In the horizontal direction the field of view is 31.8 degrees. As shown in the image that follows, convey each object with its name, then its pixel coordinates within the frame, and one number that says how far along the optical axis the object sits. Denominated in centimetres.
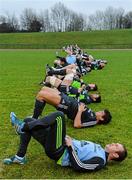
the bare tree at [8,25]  5800
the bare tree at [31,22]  5991
